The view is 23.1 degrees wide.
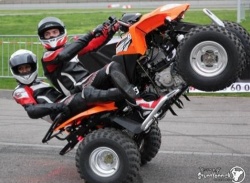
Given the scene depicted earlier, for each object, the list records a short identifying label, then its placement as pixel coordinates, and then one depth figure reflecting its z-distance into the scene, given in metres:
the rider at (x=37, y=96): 6.73
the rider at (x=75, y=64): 6.47
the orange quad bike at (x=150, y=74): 6.06
